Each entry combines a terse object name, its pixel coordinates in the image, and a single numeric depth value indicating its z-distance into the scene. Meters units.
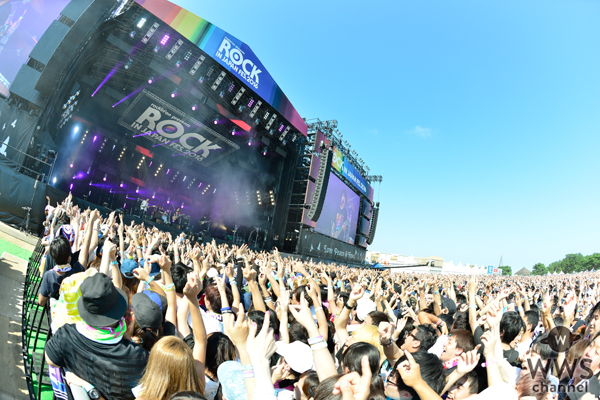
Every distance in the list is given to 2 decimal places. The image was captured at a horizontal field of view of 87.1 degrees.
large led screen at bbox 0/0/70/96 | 9.98
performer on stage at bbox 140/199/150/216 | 18.86
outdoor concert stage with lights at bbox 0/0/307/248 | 10.68
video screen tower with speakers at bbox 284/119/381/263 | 23.59
